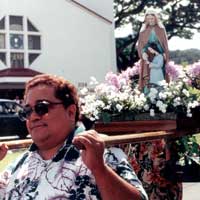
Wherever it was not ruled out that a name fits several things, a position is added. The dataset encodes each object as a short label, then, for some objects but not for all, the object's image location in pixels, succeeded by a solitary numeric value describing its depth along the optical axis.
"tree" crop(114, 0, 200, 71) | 53.75
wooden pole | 3.41
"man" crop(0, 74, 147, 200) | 2.82
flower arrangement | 6.19
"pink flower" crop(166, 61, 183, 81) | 7.31
